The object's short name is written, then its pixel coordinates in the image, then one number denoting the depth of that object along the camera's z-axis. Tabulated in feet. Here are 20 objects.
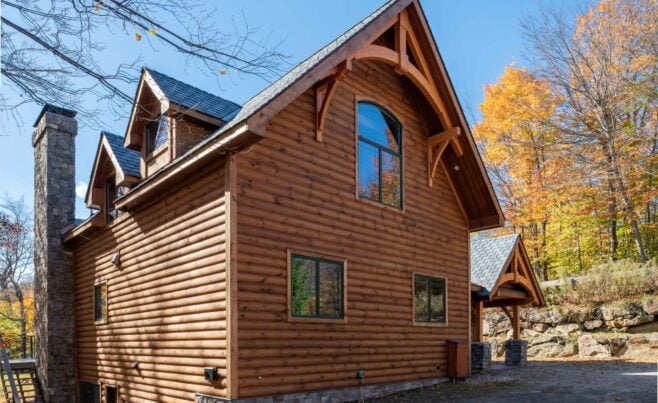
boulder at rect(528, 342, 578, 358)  59.88
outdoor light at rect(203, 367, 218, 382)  25.16
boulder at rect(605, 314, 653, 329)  57.31
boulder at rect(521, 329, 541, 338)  66.86
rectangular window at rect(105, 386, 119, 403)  37.63
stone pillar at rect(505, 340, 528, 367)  52.31
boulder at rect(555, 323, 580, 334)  62.87
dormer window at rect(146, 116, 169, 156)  33.45
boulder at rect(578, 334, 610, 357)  56.44
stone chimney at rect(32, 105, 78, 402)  44.32
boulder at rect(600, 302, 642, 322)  58.39
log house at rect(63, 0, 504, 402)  26.27
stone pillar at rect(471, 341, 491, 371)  48.60
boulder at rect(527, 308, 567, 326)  64.81
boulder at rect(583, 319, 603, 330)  61.00
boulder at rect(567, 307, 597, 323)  62.03
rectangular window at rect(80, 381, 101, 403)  41.65
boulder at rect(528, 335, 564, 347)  62.69
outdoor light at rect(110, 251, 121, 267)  37.52
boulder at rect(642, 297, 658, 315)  56.80
